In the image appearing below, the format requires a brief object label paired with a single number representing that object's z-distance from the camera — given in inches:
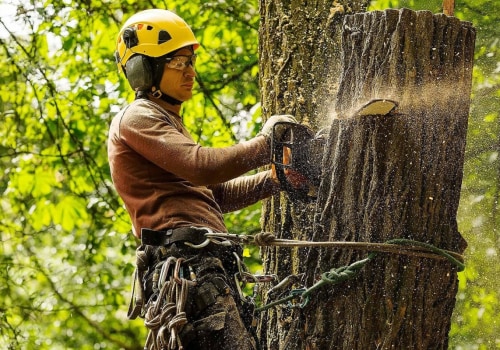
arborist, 260.8
